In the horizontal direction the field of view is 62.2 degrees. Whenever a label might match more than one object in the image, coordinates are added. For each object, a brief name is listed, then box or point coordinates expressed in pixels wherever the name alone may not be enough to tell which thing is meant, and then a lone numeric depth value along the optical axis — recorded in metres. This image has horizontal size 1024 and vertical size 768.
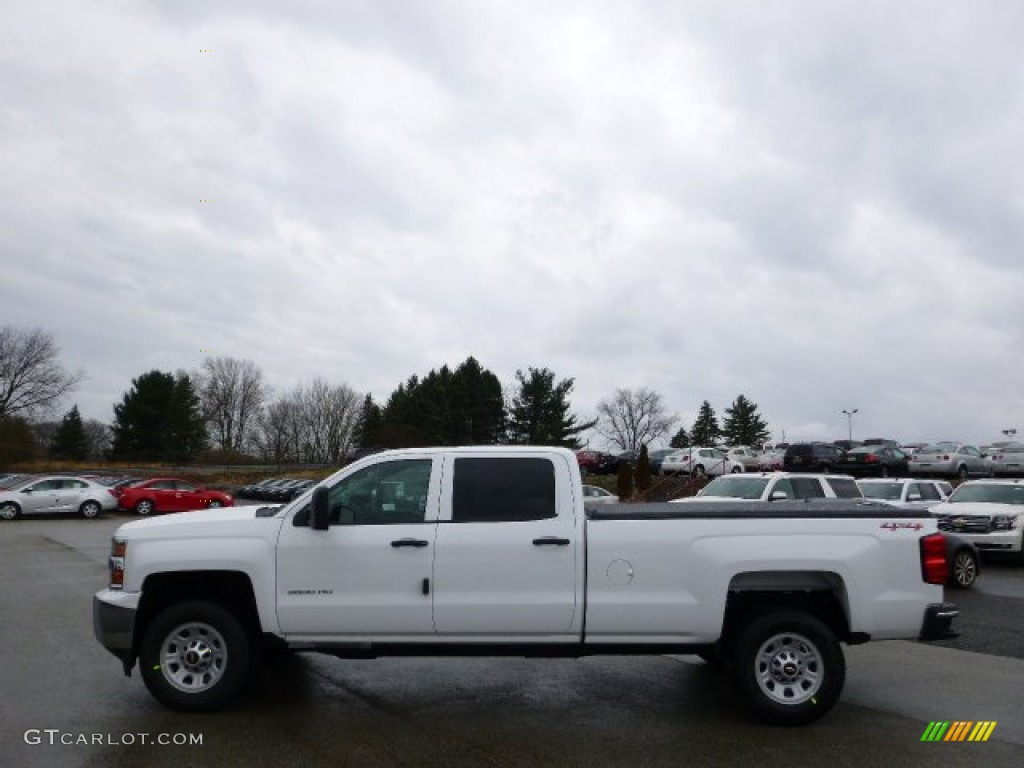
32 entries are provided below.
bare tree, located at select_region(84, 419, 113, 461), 108.55
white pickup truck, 6.00
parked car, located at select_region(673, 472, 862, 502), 17.17
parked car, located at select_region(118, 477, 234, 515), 34.72
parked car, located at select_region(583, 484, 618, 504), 25.62
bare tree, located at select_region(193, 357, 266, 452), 107.56
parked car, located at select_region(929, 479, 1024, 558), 16.41
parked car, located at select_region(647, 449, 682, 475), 48.09
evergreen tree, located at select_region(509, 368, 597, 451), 73.19
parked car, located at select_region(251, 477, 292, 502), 48.38
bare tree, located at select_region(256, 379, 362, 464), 110.19
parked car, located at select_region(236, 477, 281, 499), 49.37
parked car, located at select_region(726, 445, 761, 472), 48.02
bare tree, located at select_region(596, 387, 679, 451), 115.05
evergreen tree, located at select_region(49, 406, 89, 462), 92.00
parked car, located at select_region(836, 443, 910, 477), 39.69
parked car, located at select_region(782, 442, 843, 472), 40.94
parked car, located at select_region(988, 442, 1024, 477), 41.19
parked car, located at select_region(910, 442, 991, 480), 40.47
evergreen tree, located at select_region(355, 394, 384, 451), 82.14
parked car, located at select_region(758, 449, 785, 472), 49.16
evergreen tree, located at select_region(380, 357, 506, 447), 76.69
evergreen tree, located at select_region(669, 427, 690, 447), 110.41
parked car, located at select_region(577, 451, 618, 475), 50.03
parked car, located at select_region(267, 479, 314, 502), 46.11
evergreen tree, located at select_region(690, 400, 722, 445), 110.88
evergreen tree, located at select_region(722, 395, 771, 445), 108.06
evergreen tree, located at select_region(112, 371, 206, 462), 81.06
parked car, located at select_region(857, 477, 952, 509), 19.09
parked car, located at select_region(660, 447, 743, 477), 44.47
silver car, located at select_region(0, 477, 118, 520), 31.25
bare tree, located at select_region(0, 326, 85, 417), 77.88
